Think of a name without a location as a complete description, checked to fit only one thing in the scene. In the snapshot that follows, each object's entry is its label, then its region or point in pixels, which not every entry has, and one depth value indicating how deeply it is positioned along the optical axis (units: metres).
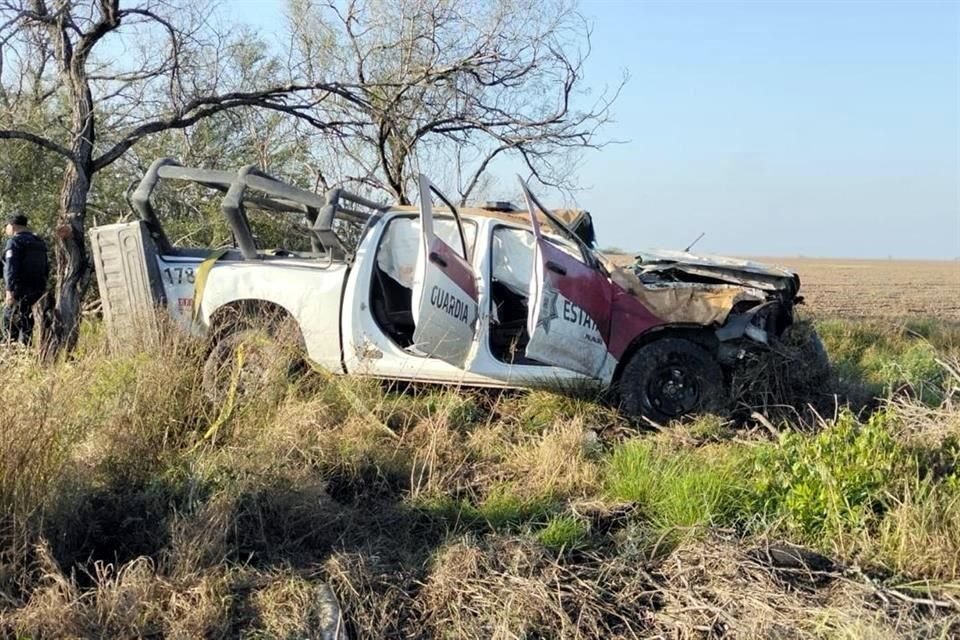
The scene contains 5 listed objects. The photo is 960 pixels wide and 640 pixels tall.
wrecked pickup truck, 6.66
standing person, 8.90
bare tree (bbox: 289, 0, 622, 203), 11.64
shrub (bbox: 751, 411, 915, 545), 4.75
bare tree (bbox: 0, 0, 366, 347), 9.85
